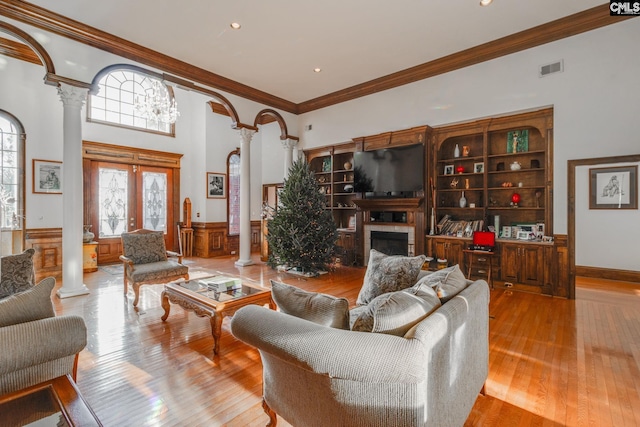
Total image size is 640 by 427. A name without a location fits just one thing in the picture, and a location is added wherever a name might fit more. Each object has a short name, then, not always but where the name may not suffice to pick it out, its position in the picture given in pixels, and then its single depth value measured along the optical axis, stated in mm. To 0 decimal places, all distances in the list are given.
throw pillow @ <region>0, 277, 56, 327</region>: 1664
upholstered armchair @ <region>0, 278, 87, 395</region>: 1527
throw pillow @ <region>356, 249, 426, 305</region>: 2598
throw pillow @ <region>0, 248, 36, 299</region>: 2541
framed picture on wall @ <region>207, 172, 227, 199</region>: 8242
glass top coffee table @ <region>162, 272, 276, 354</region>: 2795
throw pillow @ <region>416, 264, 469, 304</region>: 1871
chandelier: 5273
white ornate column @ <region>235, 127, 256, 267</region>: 6992
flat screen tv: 5816
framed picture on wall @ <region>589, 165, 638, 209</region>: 4219
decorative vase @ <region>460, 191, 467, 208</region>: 5540
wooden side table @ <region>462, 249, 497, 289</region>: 4789
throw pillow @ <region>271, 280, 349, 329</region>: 1587
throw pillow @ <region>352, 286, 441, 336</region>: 1425
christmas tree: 5988
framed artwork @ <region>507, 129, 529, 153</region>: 5055
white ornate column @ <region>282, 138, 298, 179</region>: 7812
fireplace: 5922
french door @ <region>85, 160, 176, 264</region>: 6879
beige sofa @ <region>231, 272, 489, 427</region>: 1208
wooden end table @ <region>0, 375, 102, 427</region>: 1280
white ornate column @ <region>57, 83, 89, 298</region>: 4379
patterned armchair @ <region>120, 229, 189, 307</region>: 3977
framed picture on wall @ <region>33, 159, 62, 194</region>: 5719
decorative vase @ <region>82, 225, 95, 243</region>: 6074
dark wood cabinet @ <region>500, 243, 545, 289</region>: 4617
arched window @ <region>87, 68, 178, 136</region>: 6816
